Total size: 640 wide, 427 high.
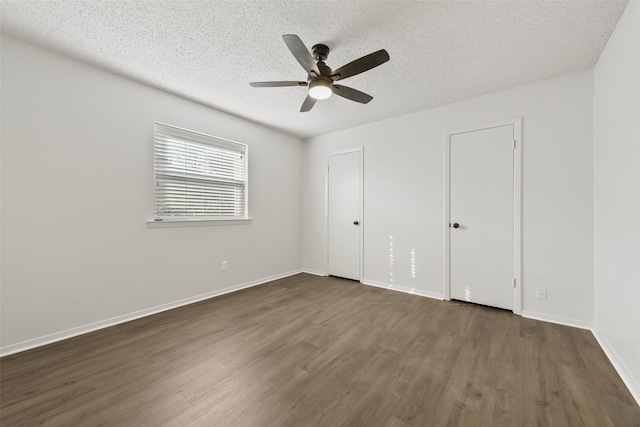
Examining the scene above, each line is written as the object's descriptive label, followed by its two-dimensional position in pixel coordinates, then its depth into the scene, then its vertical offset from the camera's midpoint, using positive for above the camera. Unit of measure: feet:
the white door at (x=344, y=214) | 13.96 -0.16
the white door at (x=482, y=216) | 9.62 -0.19
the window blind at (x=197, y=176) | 9.99 +1.62
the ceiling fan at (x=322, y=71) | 5.87 +3.72
